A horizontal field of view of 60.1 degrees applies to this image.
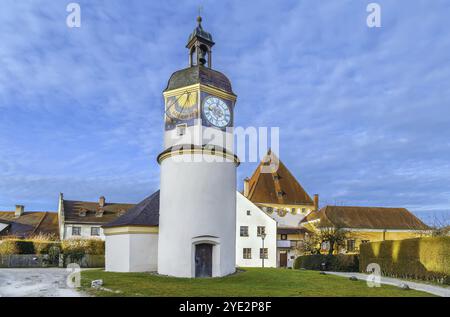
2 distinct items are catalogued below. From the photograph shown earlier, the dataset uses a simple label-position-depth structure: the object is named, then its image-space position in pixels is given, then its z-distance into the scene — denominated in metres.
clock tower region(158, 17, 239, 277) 18.78
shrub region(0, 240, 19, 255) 29.86
